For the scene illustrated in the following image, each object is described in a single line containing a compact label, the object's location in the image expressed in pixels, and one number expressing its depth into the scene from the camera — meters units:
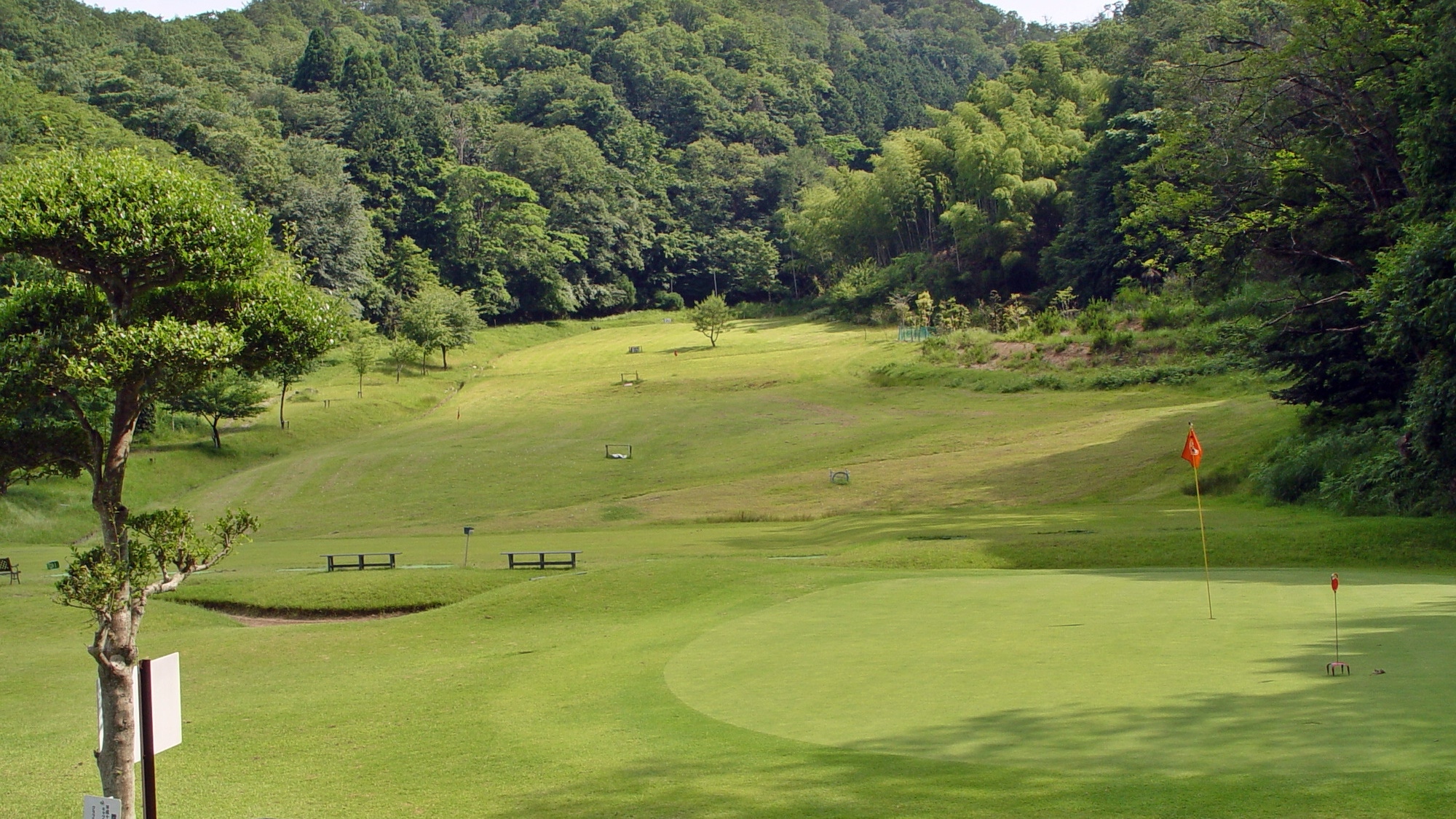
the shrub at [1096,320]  73.31
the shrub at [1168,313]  70.88
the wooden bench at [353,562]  31.21
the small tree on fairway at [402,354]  84.44
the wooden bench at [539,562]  30.27
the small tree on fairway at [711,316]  101.69
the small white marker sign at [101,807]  9.05
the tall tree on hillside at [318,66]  147.88
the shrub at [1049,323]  76.88
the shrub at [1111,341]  68.69
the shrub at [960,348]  74.88
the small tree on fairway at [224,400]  56.38
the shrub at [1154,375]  62.62
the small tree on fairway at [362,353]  76.00
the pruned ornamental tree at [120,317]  10.89
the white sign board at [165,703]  9.58
